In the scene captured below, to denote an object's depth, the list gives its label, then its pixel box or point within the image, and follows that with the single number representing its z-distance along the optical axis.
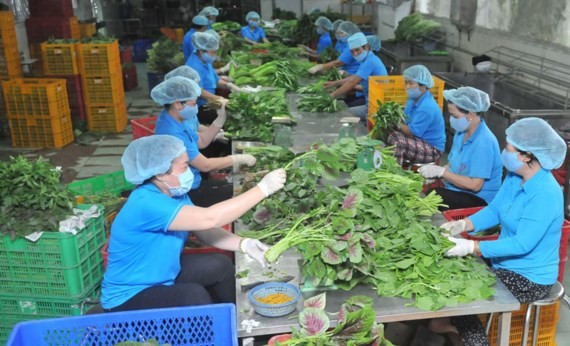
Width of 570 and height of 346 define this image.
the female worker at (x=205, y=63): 6.76
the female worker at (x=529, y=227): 2.89
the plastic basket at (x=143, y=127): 5.44
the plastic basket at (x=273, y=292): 2.46
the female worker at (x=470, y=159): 4.08
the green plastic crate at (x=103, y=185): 4.75
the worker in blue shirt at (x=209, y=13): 10.45
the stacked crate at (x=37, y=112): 7.99
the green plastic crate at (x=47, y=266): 3.47
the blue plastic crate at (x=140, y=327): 2.28
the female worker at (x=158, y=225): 2.79
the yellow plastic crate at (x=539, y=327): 3.22
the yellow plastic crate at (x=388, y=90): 5.75
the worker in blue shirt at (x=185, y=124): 4.40
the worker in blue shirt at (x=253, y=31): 10.98
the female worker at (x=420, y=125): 4.88
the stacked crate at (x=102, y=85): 8.77
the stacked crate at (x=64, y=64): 8.72
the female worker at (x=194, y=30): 9.41
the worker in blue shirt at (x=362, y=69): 6.83
